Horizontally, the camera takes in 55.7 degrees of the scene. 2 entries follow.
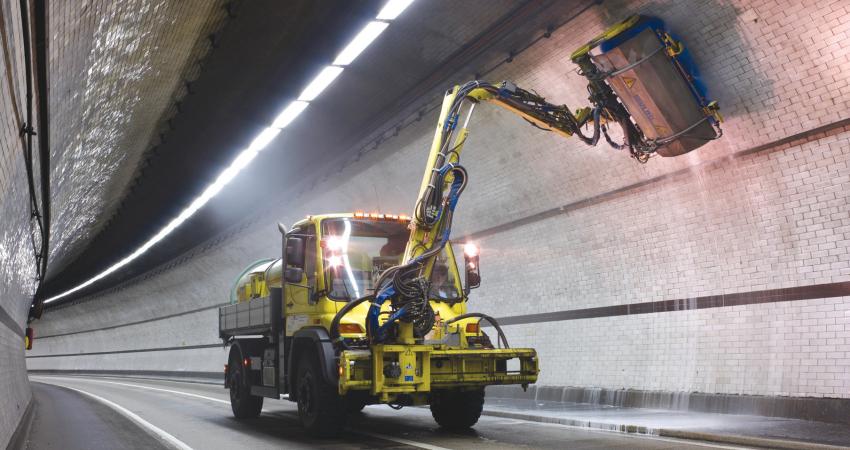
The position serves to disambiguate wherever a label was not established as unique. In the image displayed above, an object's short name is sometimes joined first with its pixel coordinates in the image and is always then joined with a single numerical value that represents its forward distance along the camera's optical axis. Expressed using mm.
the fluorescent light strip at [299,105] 11791
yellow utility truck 9523
